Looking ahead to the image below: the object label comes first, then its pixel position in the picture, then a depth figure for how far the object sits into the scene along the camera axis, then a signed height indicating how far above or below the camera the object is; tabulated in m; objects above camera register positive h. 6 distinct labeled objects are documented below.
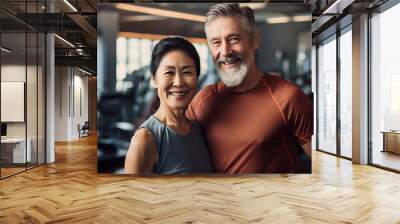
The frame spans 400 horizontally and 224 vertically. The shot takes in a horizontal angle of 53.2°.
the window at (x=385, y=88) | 7.30 +0.41
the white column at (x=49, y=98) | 8.53 +0.27
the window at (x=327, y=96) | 10.36 +0.37
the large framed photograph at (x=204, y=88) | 6.36 +0.35
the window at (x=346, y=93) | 9.15 +0.37
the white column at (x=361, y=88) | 8.33 +0.45
